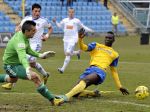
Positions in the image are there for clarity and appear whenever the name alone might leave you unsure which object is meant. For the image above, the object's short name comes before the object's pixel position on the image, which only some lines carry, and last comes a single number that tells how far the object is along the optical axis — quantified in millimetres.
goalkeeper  10102
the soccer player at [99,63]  11281
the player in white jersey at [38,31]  14541
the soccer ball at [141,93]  11703
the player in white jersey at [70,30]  20016
